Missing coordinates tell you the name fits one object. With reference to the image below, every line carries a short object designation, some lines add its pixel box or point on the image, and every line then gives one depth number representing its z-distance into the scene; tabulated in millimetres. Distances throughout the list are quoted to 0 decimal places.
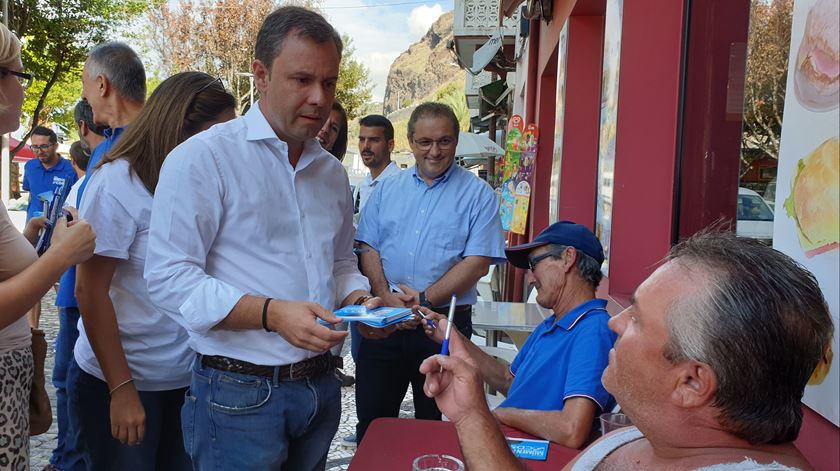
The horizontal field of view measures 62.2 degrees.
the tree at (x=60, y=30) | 16547
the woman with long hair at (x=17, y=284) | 1857
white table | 4301
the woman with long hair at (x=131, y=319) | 2230
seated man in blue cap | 2199
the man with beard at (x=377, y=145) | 5637
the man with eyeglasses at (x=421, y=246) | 3730
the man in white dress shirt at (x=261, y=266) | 1870
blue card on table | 2031
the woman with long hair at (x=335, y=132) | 4785
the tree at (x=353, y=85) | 35250
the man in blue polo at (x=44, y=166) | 9008
